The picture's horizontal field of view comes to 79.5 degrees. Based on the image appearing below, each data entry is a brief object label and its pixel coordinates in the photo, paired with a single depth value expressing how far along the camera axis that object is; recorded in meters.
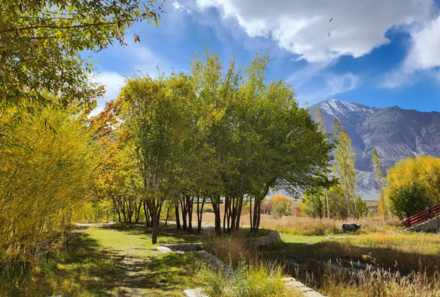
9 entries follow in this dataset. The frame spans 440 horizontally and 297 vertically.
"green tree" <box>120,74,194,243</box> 12.48
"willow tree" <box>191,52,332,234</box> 14.64
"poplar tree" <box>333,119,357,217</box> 33.66
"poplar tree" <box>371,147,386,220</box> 38.24
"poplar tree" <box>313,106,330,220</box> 31.98
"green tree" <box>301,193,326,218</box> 34.25
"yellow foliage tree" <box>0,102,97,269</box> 4.72
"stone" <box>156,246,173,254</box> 10.75
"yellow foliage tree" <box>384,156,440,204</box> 34.75
